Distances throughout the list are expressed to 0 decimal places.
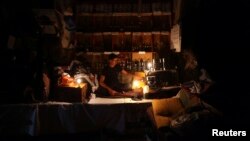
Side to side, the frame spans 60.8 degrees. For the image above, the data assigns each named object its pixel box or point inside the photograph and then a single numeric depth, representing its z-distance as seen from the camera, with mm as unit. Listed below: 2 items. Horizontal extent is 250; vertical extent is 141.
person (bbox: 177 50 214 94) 5420
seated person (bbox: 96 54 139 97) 5012
